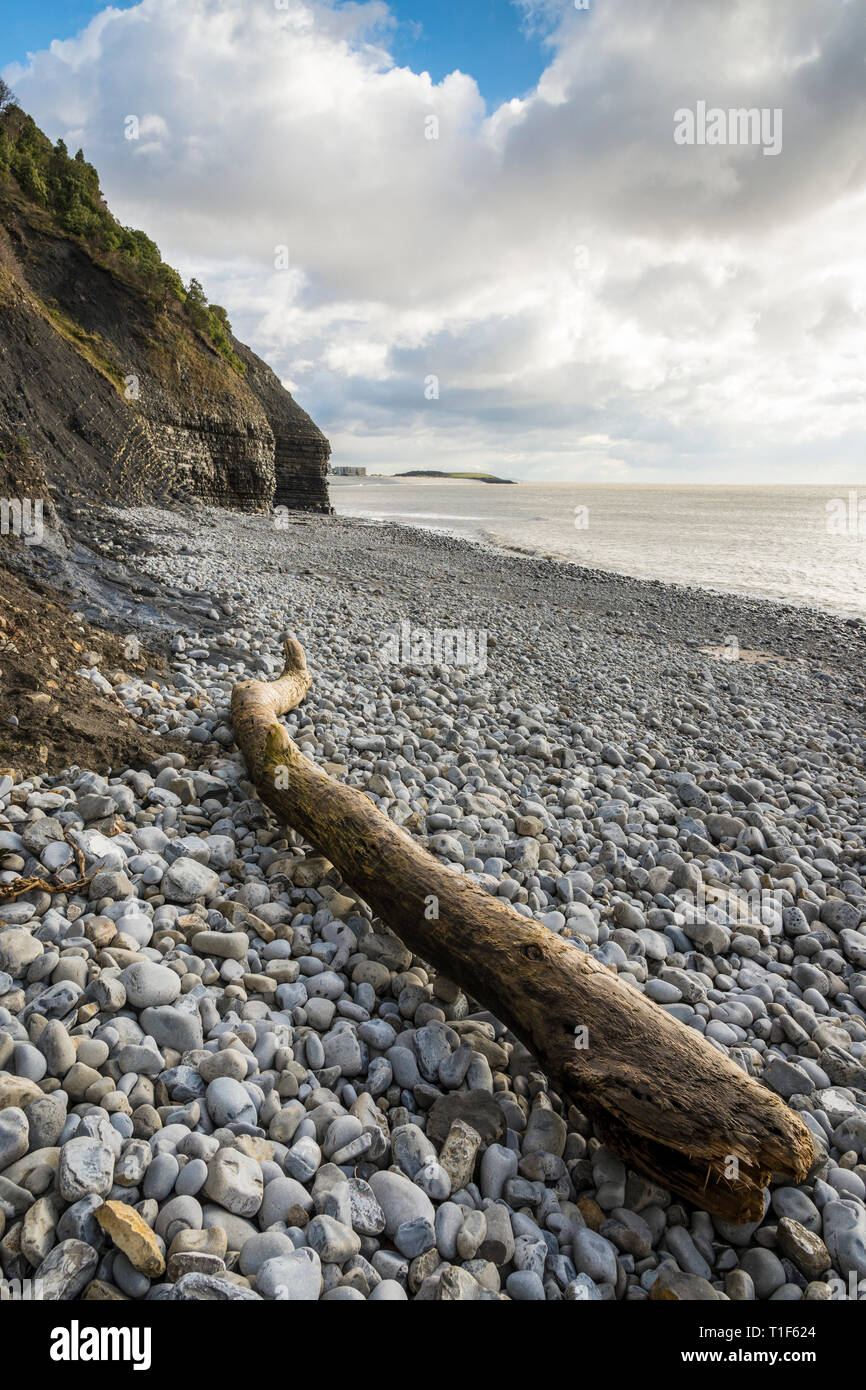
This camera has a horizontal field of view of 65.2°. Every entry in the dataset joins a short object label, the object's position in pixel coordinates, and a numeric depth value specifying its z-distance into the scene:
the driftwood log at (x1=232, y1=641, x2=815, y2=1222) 2.37
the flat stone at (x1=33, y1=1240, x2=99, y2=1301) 1.85
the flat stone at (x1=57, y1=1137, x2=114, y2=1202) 2.03
